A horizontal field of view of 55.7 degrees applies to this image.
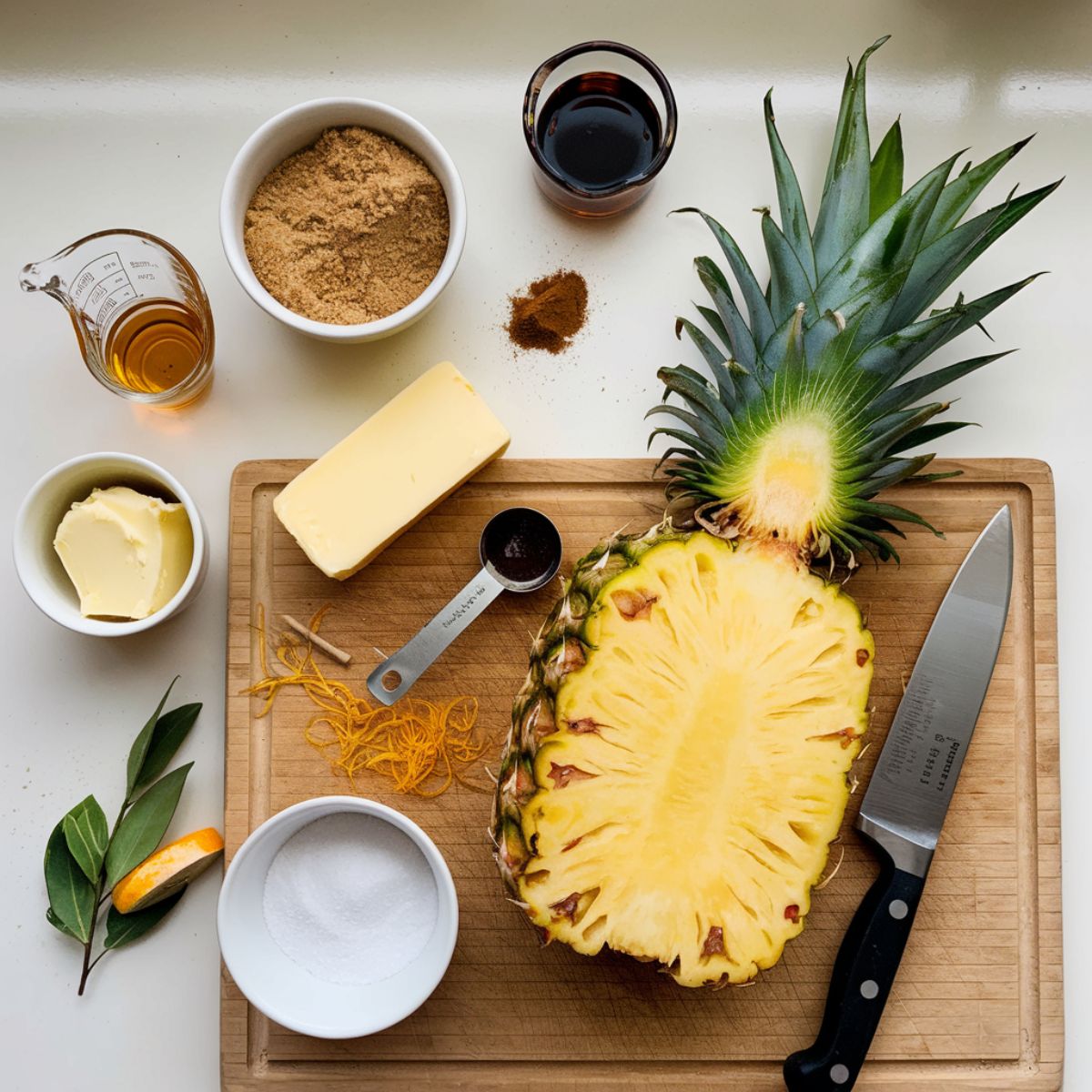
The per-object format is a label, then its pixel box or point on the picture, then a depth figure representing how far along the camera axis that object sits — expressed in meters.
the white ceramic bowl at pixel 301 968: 0.45
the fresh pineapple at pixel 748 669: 0.43
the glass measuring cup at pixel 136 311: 0.50
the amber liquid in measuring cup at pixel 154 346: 0.52
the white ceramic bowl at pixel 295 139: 0.48
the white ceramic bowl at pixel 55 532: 0.48
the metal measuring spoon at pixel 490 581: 0.50
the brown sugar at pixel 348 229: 0.50
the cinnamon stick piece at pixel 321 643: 0.51
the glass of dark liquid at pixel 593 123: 0.52
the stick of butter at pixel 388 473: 0.49
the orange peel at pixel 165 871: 0.50
